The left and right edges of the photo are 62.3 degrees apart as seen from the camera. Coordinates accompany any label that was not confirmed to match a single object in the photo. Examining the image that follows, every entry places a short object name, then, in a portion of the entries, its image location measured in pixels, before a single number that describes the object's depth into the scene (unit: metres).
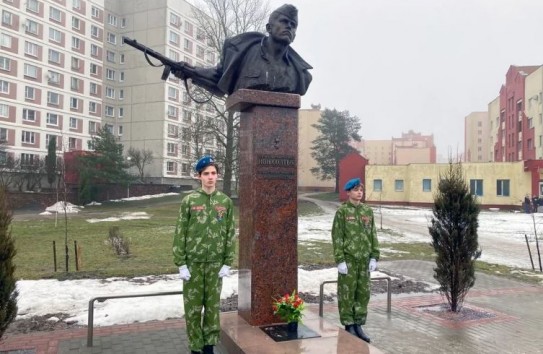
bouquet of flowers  5.01
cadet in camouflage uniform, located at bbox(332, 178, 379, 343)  5.57
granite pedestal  5.35
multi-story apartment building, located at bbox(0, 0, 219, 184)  44.69
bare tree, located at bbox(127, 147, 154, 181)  49.59
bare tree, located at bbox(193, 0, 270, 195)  28.36
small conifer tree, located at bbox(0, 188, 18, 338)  4.30
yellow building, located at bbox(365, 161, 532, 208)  36.94
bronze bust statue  5.72
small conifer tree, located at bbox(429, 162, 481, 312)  7.12
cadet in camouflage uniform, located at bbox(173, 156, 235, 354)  4.54
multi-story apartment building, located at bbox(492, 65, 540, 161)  51.72
